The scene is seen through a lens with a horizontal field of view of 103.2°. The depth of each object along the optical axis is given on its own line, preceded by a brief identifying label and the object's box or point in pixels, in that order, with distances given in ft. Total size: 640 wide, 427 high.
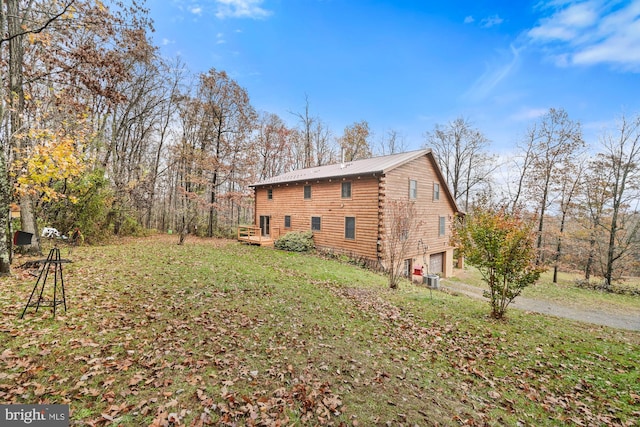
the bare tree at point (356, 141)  99.55
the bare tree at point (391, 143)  106.52
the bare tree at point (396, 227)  35.91
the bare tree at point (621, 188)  53.52
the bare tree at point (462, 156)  88.02
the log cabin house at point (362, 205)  47.80
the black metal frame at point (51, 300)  14.99
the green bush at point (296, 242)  54.65
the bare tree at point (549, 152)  62.75
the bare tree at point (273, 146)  90.53
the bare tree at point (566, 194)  61.57
